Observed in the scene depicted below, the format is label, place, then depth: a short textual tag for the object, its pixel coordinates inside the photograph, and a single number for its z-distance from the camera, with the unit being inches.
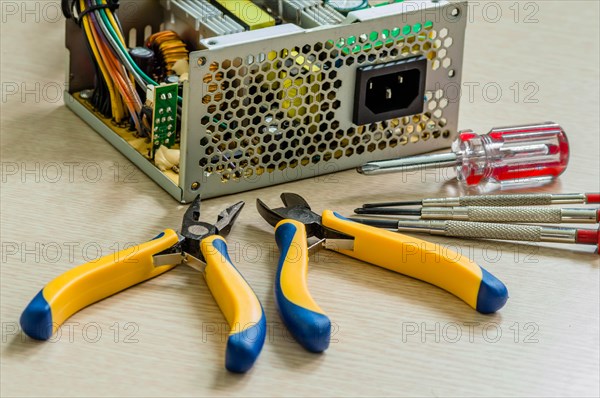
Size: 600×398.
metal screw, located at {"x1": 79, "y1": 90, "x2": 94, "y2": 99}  27.8
